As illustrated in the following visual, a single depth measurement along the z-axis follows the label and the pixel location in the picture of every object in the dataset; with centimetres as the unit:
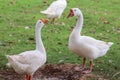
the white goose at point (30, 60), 698
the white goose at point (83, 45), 799
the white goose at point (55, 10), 1217
